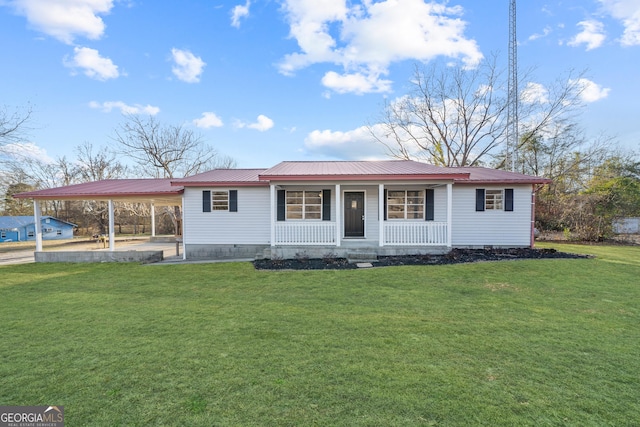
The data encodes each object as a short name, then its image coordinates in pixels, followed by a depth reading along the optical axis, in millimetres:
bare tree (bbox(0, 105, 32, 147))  13914
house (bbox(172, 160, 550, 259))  10430
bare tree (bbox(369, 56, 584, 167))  22656
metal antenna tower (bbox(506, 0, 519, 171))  17438
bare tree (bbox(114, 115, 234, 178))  21141
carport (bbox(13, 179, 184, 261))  10617
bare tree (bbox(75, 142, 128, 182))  25438
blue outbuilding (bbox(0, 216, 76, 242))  19703
